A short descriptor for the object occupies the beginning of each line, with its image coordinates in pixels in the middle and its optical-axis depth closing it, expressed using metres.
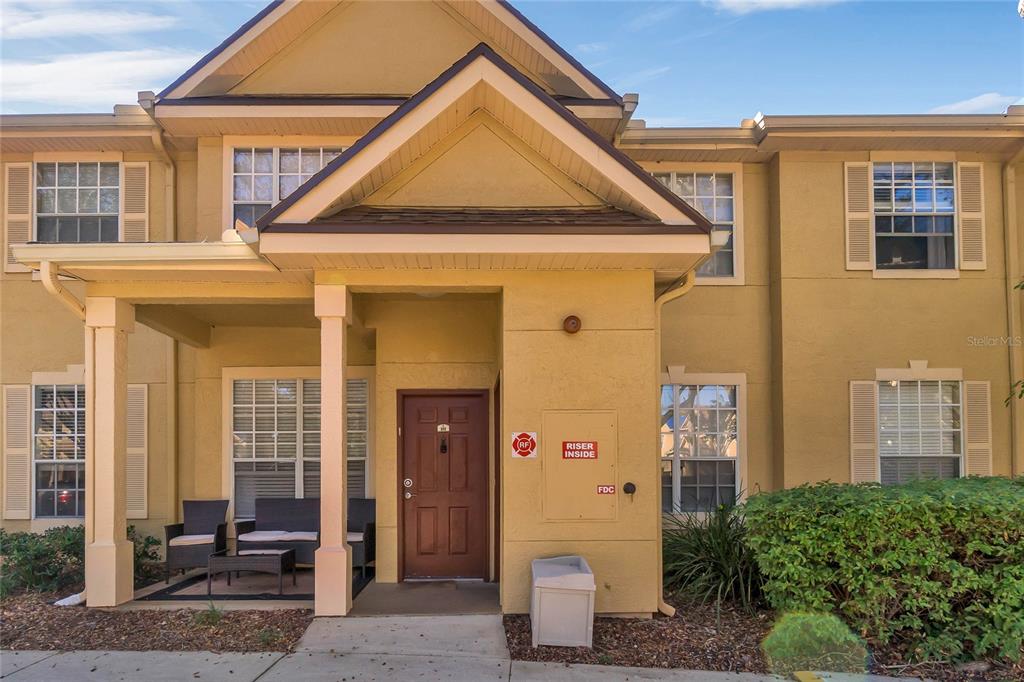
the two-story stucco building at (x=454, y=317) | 9.50
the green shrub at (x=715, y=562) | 7.86
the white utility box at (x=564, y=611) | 6.78
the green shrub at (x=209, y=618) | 7.30
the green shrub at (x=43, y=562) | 8.55
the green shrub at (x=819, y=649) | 6.43
